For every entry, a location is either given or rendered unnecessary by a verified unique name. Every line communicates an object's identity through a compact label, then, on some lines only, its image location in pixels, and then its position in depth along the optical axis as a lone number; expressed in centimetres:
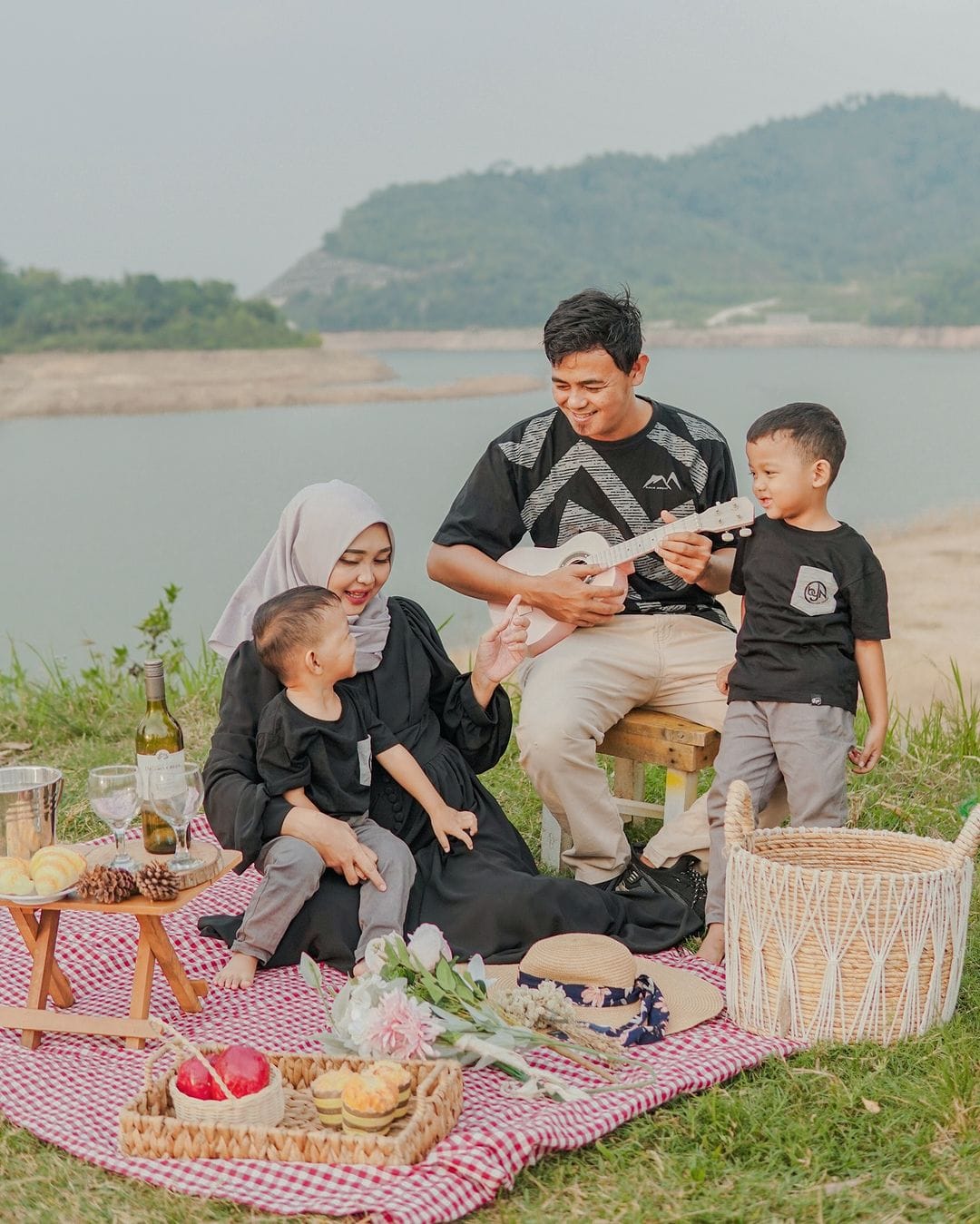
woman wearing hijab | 374
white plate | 316
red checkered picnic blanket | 260
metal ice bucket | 333
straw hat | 342
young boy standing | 375
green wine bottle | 330
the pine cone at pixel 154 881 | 316
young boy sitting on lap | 363
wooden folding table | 332
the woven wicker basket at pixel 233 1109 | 275
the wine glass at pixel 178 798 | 328
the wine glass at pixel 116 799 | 331
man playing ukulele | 434
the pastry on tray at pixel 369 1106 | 270
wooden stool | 436
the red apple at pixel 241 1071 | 278
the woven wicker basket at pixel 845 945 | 324
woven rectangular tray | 264
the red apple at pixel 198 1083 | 279
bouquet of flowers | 296
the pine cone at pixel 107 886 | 315
